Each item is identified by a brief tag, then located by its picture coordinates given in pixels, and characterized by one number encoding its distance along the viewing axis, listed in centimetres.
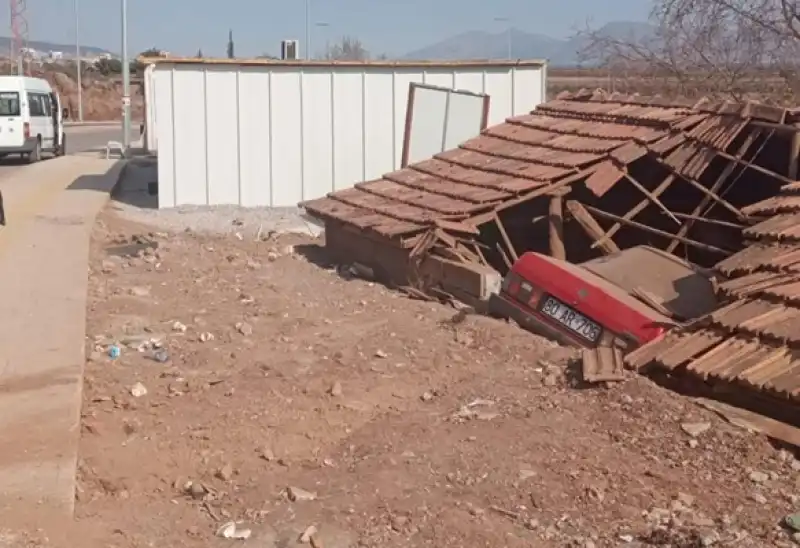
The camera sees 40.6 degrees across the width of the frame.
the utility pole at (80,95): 6191
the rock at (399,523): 520
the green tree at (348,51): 4783
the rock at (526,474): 571
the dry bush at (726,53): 1834
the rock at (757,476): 563
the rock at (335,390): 745
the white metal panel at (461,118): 1641
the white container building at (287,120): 1798
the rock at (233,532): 527
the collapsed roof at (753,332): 641
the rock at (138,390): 757
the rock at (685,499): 540
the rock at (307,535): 512
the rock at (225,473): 605
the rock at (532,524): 520
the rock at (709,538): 490
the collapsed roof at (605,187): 1062
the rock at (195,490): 583
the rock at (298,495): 565
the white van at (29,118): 2886
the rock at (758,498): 543
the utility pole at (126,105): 3266
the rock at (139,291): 1114
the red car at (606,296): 805
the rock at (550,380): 723
